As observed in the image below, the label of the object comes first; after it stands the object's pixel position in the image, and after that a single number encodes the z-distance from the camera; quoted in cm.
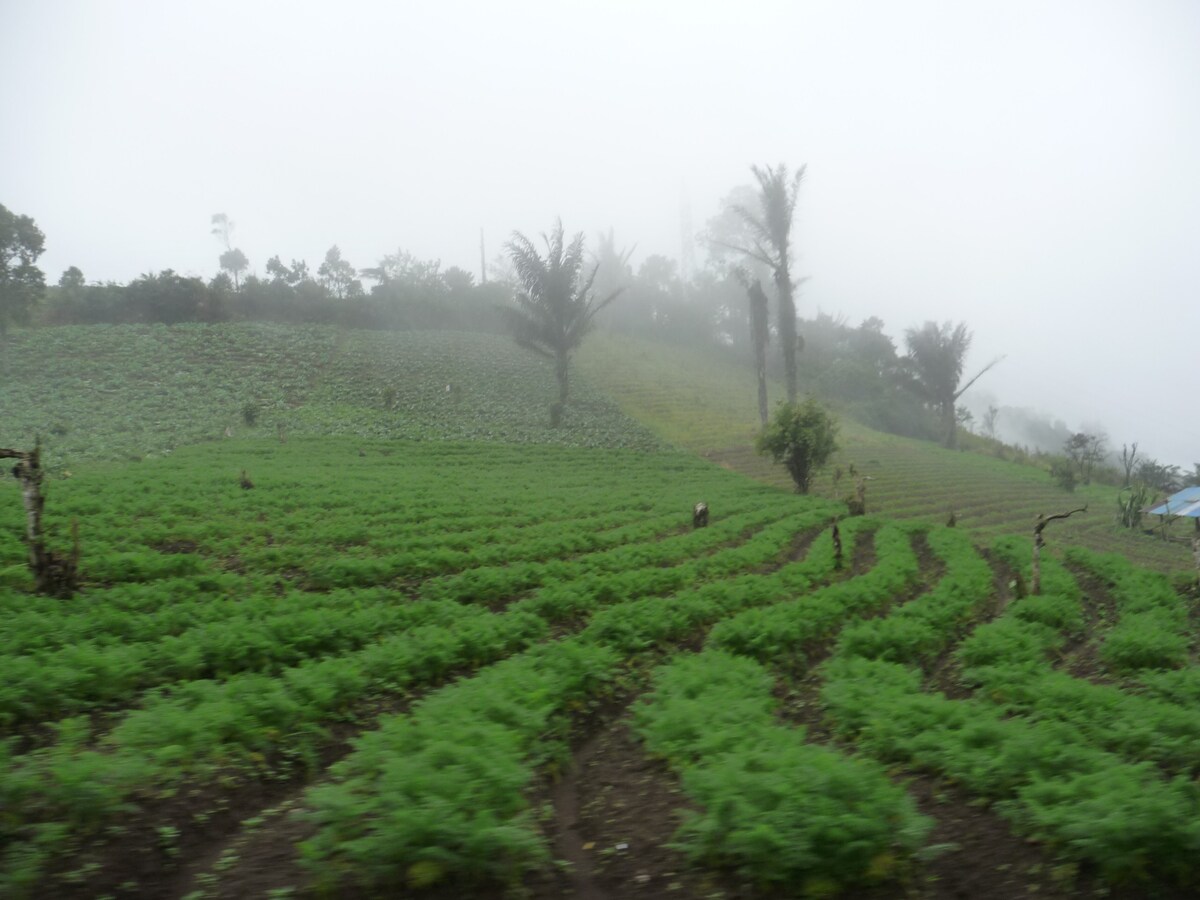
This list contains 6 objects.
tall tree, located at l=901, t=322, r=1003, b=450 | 6594
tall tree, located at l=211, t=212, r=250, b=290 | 8802
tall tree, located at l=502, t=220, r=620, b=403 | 4716
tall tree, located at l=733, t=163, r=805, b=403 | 4647
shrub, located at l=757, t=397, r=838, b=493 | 3388
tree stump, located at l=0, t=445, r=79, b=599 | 1070
